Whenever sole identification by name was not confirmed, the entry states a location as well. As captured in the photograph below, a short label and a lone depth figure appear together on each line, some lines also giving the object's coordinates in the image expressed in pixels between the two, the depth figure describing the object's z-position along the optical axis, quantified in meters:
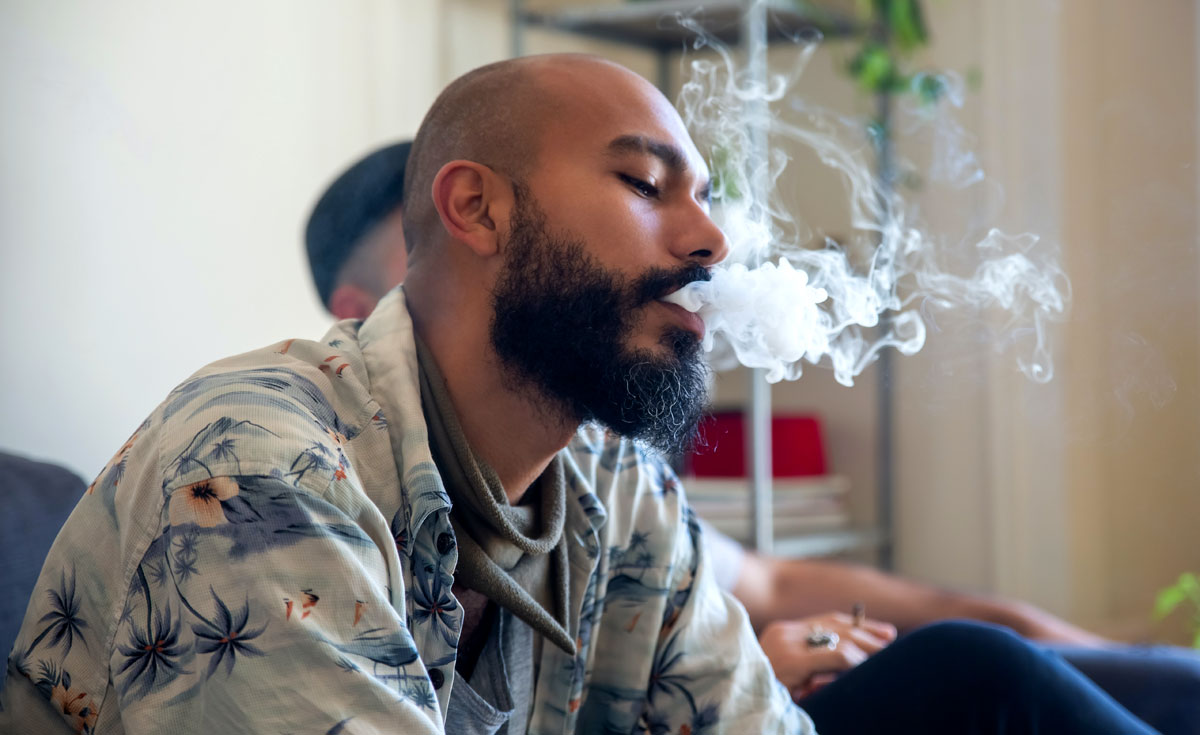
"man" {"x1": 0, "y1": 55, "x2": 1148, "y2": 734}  0.70
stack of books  2.22
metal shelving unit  2.14
